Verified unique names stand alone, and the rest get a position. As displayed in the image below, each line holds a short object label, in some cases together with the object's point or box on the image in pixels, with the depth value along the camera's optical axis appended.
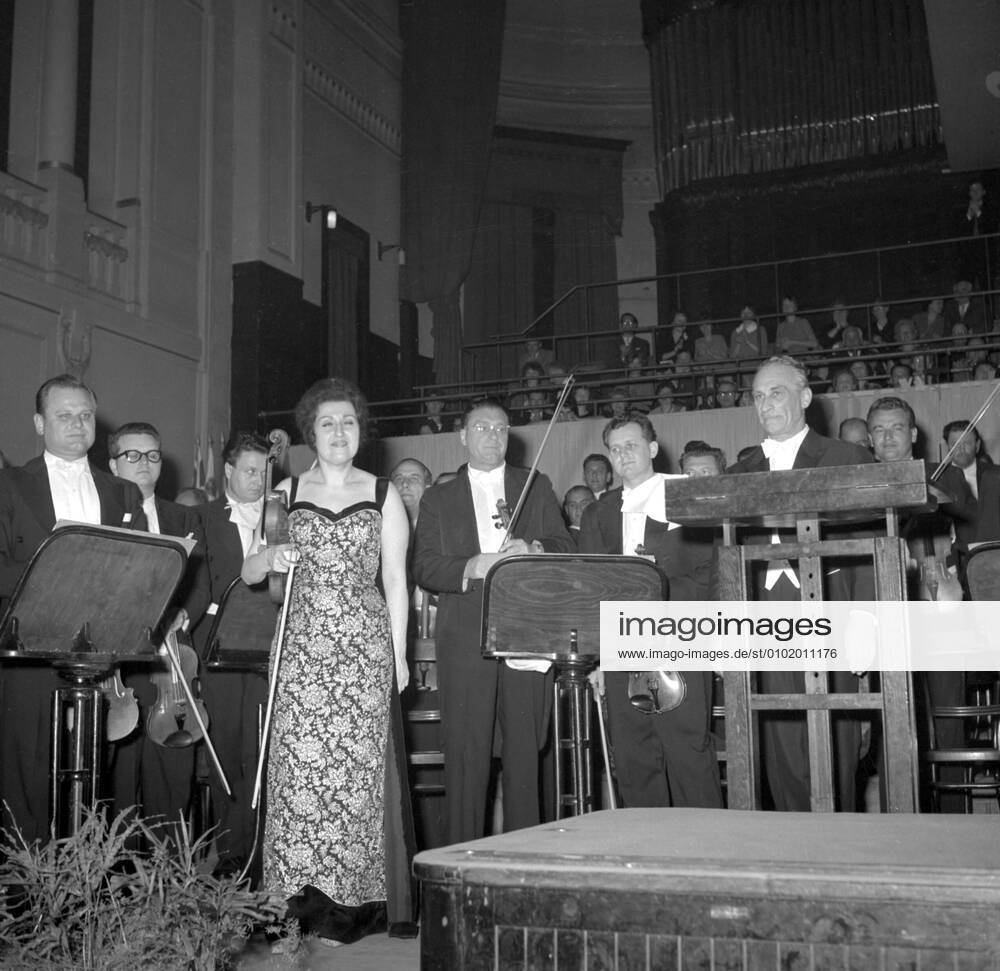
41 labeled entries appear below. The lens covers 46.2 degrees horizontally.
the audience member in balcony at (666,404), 8.43
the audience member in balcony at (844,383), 7.88
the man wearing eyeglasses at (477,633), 3.19
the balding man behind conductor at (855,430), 5.55
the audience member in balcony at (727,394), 8.21
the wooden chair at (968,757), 3.00
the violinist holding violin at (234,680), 3.87
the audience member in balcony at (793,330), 9.73
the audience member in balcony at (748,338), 9.57
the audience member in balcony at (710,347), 9.84
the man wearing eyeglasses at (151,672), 3.58
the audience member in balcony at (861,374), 8.02
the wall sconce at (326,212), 10.47
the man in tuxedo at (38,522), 3.03
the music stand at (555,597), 2.67
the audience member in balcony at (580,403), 8.80
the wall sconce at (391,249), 11.48
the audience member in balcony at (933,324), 8.95
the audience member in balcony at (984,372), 7.60
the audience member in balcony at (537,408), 8.77
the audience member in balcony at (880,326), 9.55
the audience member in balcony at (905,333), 8.65
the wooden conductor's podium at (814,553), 2.00
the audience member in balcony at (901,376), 7.74
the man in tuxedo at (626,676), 3.19
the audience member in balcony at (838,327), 9.53
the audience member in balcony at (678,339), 9.60
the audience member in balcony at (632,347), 9.59
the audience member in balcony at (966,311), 9.22
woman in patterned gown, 2.88
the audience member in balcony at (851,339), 8.86
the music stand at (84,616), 2.40
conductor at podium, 2.90
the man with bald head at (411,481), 4.99
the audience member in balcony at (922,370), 7.79
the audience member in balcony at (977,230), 10.44
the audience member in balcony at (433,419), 9.38
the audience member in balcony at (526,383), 9.32
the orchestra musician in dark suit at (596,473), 6.78
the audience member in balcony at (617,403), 8.48
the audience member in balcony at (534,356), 10.26
